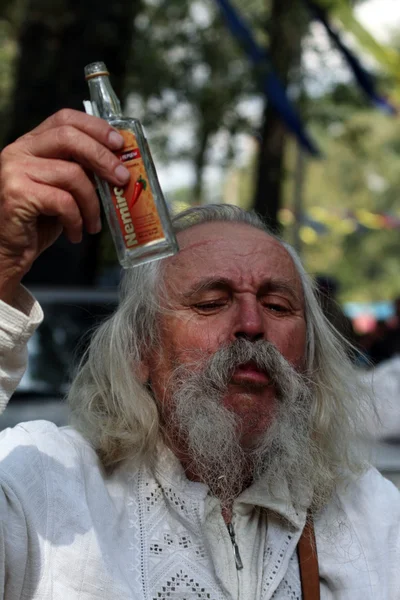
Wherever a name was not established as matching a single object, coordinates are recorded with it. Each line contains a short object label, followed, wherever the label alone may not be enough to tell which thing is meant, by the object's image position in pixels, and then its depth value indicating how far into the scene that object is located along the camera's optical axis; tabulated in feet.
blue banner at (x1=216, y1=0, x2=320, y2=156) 33.58
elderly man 7.29
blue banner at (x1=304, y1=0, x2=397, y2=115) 34.68
